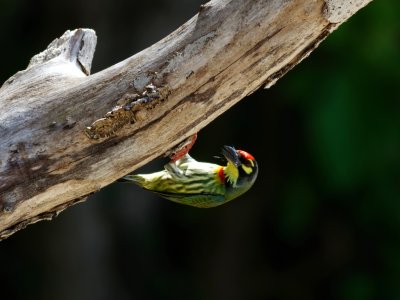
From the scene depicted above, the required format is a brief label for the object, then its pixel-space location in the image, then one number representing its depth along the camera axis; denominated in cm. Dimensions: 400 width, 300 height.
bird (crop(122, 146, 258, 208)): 684
